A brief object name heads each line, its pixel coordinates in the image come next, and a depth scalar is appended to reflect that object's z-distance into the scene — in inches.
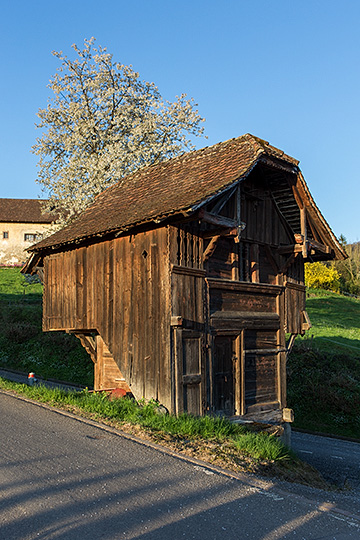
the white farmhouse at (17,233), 2377.0
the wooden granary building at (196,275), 488.1
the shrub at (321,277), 2343.8
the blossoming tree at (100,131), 1103.0
